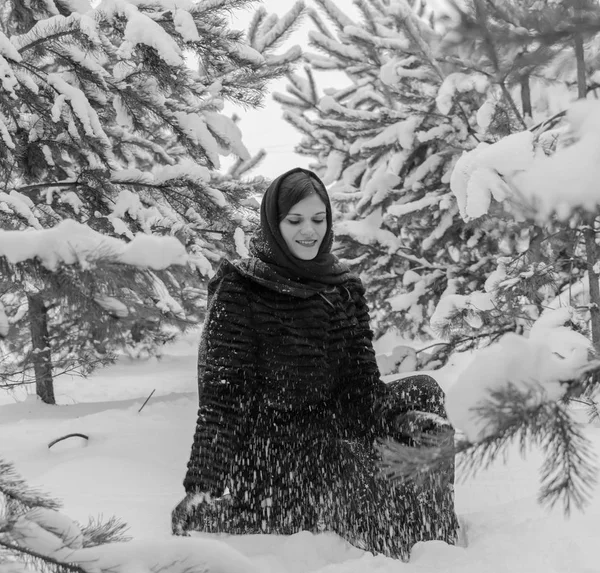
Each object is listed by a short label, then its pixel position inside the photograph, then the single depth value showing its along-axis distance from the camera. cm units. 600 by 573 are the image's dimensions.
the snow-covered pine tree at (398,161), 521
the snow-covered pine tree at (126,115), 351
